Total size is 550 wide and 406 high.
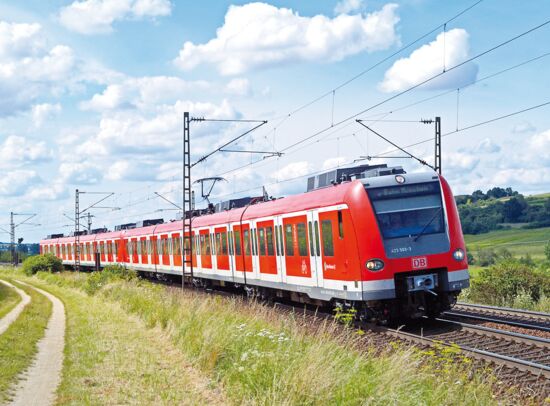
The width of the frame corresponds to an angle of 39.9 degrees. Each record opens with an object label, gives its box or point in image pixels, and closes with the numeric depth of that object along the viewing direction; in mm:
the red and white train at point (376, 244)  15688
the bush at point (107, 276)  34912
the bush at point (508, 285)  22391
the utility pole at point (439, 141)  31312
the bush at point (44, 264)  65812
